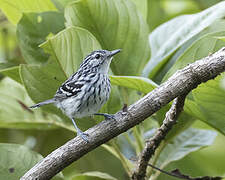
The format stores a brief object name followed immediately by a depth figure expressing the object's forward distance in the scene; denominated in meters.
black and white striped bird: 6.23
